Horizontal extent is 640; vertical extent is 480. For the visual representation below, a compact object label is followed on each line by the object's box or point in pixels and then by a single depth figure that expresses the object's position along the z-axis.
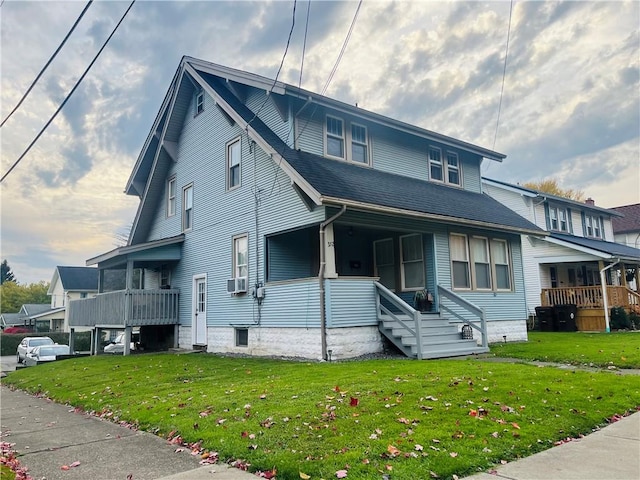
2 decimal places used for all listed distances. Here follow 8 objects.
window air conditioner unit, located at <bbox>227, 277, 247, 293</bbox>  14.12
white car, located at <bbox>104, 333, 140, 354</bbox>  19.55
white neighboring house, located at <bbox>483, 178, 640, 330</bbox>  21.83
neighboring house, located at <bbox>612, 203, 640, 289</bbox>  35.49
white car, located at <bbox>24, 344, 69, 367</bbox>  25.22
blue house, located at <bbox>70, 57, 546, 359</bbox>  11.84
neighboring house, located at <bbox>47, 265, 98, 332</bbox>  54.17
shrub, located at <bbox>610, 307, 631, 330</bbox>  20.97
